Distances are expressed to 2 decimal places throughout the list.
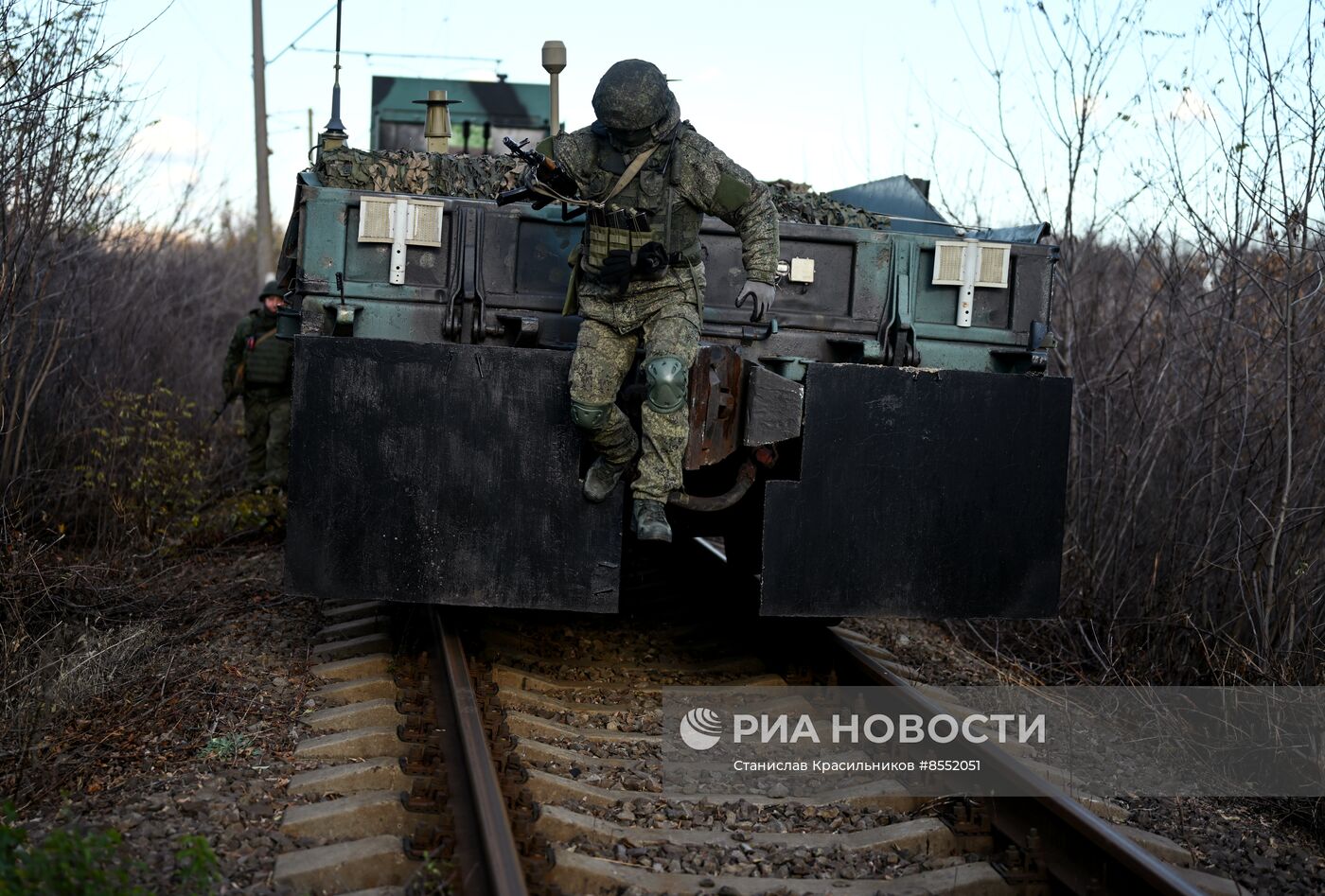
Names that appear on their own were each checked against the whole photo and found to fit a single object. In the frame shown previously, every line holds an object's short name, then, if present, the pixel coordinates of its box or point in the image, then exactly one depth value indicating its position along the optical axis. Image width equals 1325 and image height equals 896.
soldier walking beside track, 10.56
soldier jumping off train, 4.91
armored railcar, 5.04
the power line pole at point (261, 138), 19.98
